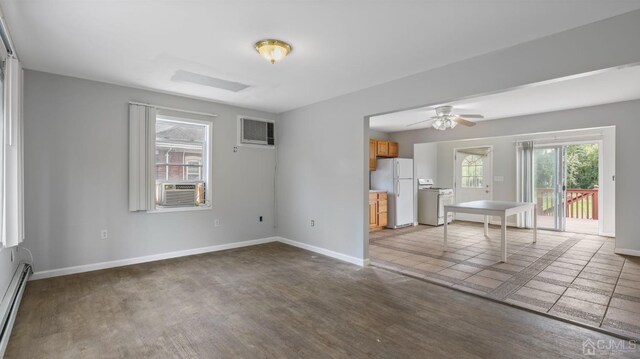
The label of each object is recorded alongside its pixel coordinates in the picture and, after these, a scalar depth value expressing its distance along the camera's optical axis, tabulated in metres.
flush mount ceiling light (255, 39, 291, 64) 2.73
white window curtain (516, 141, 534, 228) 7.05
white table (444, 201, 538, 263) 4.30
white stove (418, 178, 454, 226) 7.46
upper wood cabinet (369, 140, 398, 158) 7.36
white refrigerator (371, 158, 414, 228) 7.07
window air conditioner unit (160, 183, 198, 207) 4.52
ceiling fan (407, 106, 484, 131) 5.00
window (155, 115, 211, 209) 4.52
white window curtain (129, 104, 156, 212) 4.11
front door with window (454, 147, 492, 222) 7.83
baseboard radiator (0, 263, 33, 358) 2.16
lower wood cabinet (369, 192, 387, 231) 6.77
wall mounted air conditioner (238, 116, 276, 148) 5.21
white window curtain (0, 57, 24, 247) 2.46
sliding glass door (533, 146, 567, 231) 6.80
